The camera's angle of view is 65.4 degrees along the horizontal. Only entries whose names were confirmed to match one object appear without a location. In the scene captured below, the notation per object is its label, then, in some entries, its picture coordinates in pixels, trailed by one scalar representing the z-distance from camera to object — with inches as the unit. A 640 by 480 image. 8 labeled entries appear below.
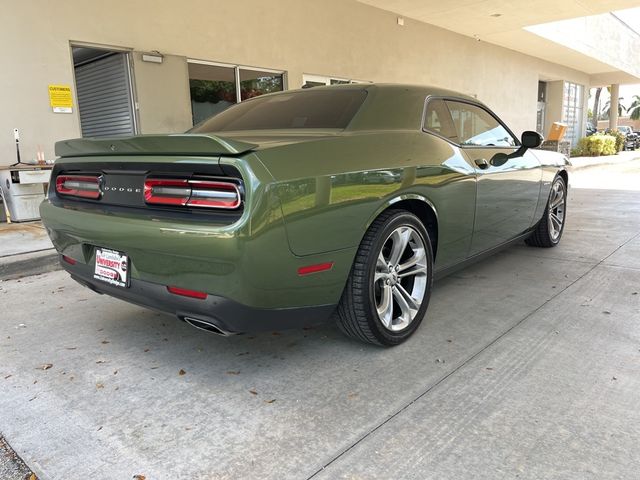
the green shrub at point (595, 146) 927.7
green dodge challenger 86.1
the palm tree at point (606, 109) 3597.4
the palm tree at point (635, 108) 3267.7
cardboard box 668.7
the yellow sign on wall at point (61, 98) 286.5
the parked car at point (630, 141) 1355.8
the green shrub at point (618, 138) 1049.0
